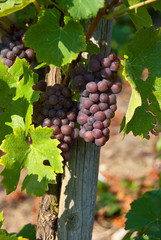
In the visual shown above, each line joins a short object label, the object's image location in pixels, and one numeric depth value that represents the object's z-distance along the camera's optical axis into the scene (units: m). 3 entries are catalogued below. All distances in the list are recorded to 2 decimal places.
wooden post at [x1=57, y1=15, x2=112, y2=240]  0.95
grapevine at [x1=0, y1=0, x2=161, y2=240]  0.85
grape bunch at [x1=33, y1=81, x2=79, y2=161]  0.89
